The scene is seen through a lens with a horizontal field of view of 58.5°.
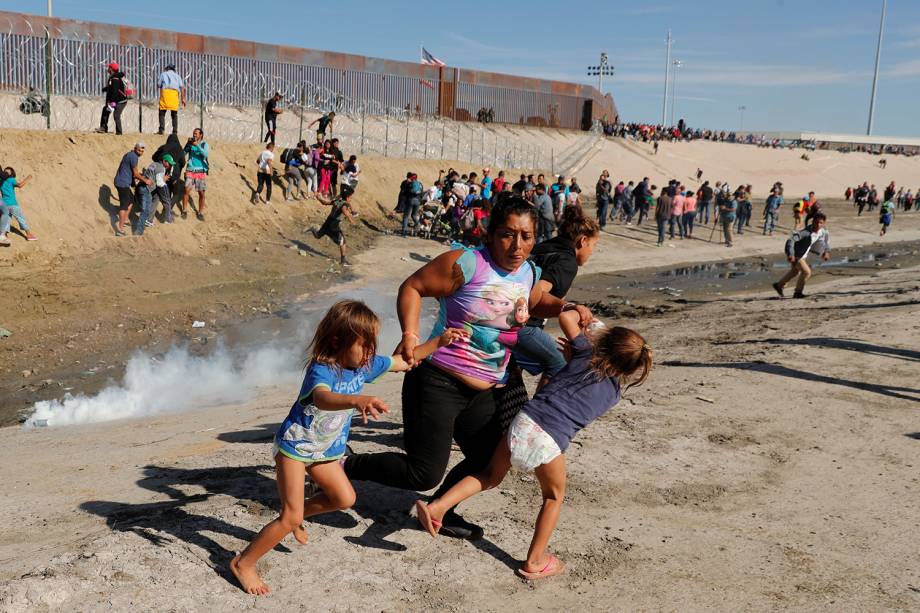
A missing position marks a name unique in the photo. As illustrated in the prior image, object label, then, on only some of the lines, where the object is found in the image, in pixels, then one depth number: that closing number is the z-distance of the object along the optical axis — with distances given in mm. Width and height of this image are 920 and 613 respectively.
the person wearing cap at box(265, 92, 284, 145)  20797
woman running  3863
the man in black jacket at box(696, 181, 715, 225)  28516
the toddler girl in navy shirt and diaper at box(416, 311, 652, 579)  3765
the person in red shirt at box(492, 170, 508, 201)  22102
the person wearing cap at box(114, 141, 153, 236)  15414
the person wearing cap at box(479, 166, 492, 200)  22109
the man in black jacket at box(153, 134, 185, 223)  16406
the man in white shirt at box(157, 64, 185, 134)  18234
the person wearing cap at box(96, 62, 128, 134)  17172
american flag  39812
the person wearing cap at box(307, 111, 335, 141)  22809
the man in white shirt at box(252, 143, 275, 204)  19516
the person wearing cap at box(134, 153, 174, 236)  15898
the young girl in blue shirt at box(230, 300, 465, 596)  3561
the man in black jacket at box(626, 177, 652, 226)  26750
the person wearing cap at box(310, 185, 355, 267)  17047
